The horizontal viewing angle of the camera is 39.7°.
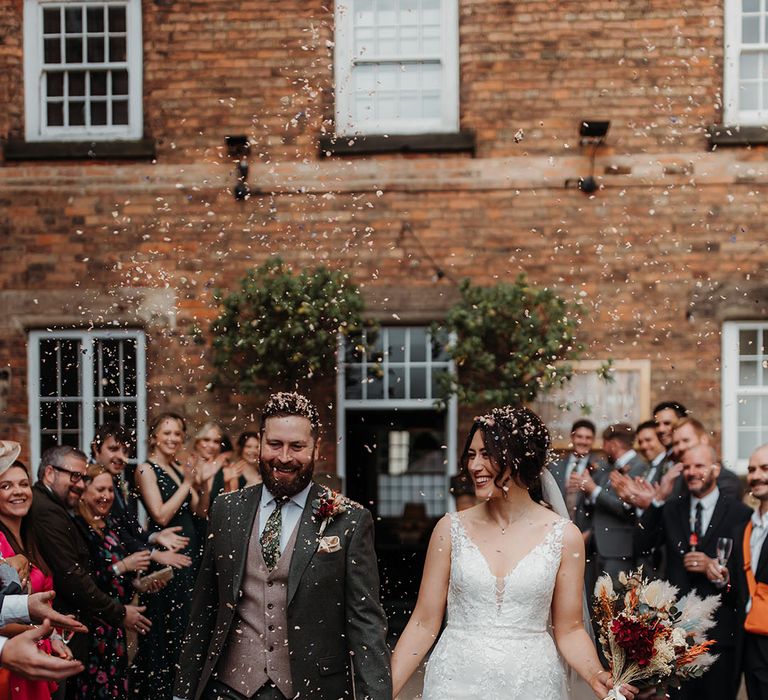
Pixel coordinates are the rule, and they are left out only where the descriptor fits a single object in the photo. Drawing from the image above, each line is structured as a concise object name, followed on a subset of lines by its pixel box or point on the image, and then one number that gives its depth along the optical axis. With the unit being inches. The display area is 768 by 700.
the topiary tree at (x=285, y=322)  346.3
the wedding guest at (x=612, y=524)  277.4
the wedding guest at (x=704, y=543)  225.9
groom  142.0
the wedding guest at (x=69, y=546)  199.5
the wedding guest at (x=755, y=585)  209.3
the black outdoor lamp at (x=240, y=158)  374.9
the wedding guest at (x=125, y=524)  237.6
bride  155.5
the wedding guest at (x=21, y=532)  167.9
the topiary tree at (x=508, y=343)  343.6
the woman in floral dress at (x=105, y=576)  212.5
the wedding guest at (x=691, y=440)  239.5
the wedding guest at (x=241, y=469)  282.0
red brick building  370.3
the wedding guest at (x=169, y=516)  254.4
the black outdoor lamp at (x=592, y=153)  366.9
